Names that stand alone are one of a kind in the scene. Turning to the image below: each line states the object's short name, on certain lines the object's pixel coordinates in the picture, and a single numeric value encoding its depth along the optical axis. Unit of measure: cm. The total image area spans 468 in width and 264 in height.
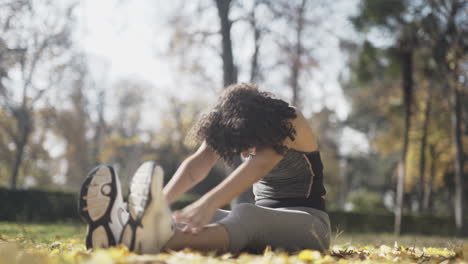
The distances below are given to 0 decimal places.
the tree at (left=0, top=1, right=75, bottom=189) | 1238
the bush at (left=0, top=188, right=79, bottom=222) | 1208
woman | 233
